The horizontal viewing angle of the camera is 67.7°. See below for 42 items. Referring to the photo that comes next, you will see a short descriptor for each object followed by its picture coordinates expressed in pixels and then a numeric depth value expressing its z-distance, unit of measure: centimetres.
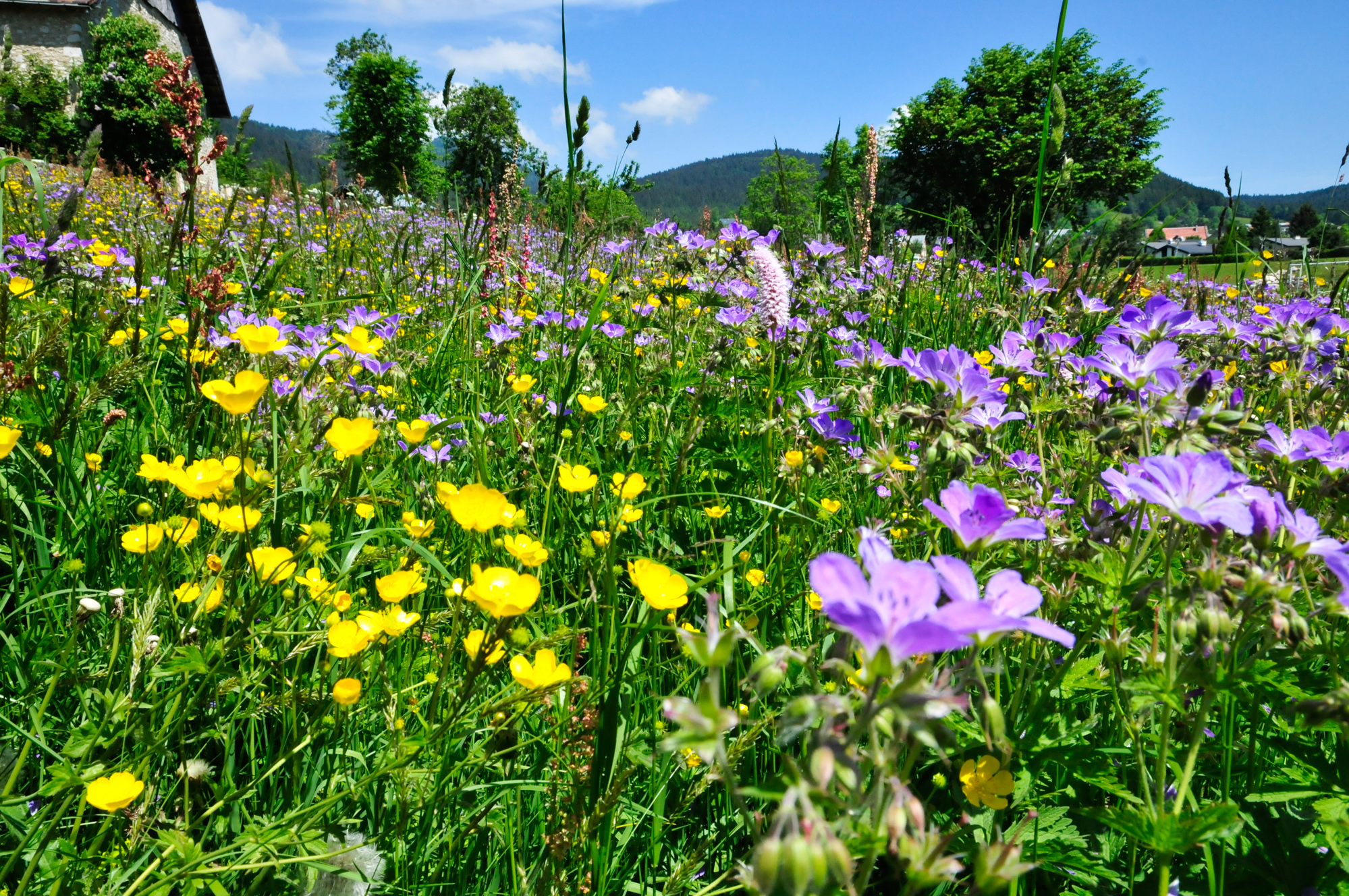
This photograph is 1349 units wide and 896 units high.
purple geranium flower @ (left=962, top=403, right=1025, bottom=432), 51
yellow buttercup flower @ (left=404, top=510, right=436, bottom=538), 55
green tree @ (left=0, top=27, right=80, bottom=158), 1378
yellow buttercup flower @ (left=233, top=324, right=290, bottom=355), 48
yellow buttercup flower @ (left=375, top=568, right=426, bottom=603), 44
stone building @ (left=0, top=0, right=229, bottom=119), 2159
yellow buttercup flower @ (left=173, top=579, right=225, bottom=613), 46
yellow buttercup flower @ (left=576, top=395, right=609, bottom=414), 72
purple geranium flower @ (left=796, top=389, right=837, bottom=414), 79
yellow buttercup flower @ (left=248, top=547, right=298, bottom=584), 47
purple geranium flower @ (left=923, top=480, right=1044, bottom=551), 33
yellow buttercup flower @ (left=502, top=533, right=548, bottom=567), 44
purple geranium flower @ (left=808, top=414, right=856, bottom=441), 76
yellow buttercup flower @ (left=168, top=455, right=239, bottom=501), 46
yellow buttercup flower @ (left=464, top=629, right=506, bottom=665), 40
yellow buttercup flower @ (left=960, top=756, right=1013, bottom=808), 42
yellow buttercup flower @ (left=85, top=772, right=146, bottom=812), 37
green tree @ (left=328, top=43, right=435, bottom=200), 3802
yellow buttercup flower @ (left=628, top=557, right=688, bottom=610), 43
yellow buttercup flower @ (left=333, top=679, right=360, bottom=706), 40
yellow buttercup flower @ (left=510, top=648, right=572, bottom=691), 39
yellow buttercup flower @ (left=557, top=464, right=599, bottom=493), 58
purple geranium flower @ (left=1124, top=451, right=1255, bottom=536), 34
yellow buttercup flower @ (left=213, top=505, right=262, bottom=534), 46
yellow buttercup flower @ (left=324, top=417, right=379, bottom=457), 47
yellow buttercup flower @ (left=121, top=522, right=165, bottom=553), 49
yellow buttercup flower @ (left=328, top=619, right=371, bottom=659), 41
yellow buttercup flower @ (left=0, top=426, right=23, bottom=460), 45
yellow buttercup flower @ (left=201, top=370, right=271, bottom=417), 44
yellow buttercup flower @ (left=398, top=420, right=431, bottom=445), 57
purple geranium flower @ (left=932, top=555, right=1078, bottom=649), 26
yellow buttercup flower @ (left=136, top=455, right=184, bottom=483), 47
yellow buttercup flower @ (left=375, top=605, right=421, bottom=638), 43
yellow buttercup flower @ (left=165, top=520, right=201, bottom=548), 47
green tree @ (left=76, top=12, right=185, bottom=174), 1874
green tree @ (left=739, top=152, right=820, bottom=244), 4361
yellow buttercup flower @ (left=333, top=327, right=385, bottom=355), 61
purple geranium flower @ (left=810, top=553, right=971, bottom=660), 25
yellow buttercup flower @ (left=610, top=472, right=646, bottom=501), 57
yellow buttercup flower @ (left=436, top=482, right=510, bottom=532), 43
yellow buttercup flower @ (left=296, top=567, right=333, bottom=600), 50
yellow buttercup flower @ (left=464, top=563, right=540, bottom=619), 37
